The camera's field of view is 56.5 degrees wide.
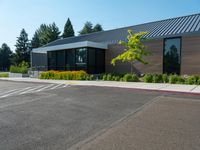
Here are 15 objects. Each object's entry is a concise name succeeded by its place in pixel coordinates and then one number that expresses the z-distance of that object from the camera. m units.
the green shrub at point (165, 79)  15.11
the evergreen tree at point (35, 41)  63.19
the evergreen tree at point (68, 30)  60.72
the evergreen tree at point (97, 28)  66.71
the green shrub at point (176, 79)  14.27
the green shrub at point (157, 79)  15.35
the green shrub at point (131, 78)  16.67
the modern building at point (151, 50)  17.16
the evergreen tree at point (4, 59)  71.25
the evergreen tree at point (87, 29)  66.60
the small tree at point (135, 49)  17.14
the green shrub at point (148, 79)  15.57
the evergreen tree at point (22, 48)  55.93
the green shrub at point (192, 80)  13.66
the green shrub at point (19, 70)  27.76
